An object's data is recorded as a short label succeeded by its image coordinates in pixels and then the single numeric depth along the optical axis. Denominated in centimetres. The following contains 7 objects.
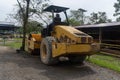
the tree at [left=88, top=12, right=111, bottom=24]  2617
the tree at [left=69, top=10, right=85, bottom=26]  2501
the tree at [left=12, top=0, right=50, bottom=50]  665
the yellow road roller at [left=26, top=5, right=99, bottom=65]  364
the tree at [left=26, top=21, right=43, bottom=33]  1238
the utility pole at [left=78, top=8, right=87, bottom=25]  2582
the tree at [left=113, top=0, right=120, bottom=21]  2202
